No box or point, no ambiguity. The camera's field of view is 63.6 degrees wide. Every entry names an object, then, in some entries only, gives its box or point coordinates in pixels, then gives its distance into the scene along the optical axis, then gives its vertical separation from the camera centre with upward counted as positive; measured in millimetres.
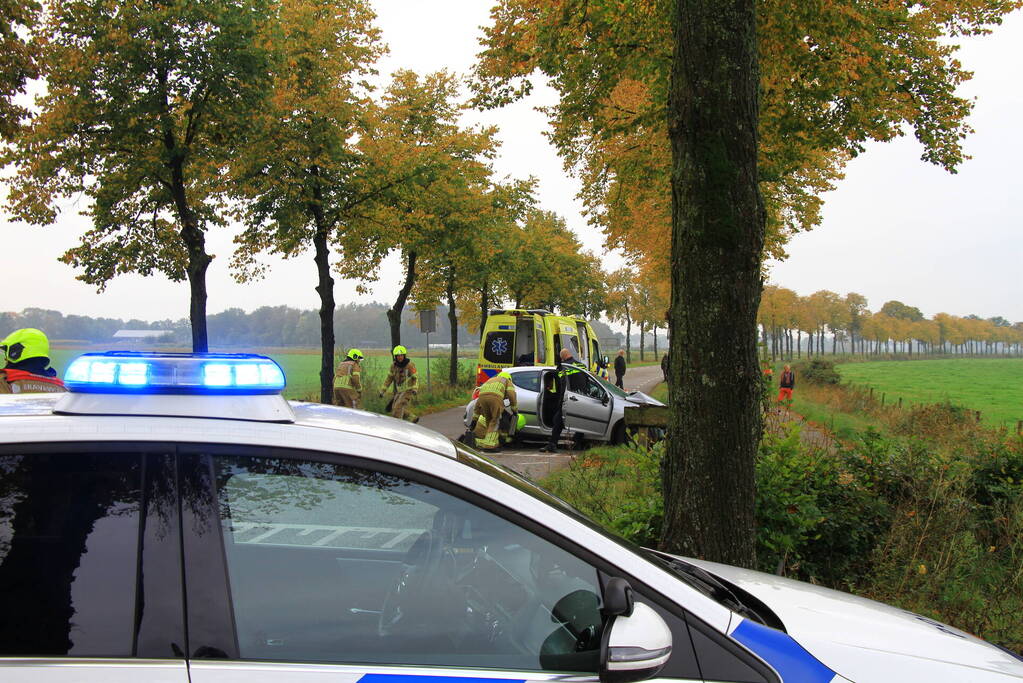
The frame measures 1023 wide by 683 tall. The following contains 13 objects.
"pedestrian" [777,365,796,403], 22178 -1191
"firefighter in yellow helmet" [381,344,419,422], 17500 -919
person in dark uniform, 15047 -1246
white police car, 1865 -567
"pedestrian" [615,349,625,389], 31984 -1178
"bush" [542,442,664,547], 5785 -1345
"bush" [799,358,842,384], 34875 -1495
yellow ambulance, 22562 -62
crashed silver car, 15586 -1381
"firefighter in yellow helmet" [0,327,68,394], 6125 -220
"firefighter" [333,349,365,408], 15617 -850
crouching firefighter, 13945 -1196
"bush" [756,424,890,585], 5492 -1219
